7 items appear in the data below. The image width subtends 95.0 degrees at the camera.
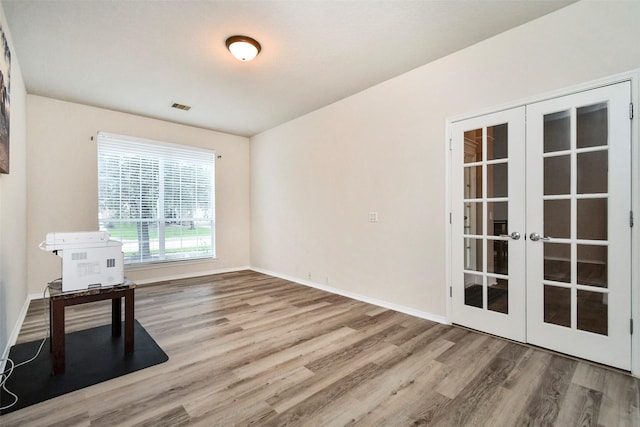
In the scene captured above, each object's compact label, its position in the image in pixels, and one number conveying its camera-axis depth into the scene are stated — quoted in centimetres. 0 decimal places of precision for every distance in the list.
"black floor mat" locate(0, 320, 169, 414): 196
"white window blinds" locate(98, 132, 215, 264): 477
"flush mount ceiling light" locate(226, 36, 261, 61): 281
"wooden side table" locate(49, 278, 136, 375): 212
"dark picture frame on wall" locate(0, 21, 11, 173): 223
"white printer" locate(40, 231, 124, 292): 220
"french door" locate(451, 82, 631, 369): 223
